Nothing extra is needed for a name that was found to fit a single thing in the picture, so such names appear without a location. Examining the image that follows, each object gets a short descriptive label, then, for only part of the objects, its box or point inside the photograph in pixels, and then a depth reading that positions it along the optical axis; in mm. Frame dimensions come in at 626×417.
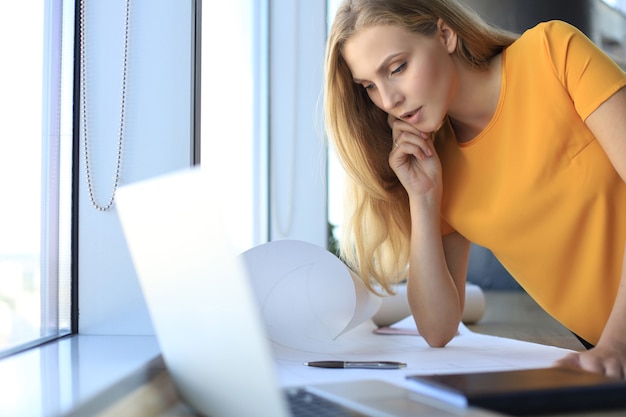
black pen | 1066
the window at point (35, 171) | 940
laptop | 543
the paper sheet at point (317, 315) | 1225
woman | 1378
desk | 768
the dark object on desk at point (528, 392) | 695
